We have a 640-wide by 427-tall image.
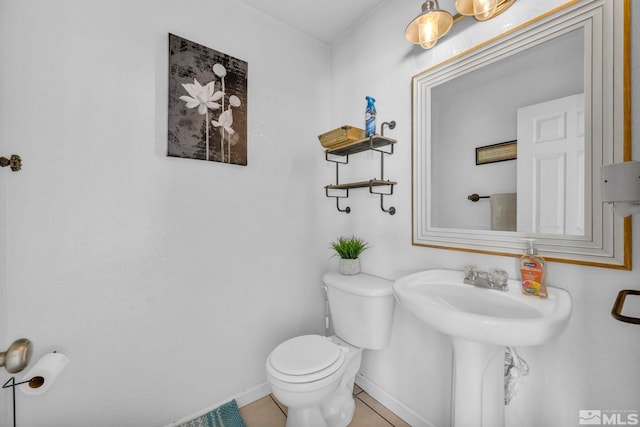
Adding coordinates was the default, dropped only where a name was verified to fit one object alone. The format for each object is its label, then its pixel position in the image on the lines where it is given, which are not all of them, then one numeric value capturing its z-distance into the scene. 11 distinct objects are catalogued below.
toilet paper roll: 0.89
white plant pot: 1.54
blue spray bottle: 1.35
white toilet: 1.09
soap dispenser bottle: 0.87
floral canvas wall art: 1.26
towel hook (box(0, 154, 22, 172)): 0.86
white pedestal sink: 0.69
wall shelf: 1.37
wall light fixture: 0.96
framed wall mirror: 0.79
